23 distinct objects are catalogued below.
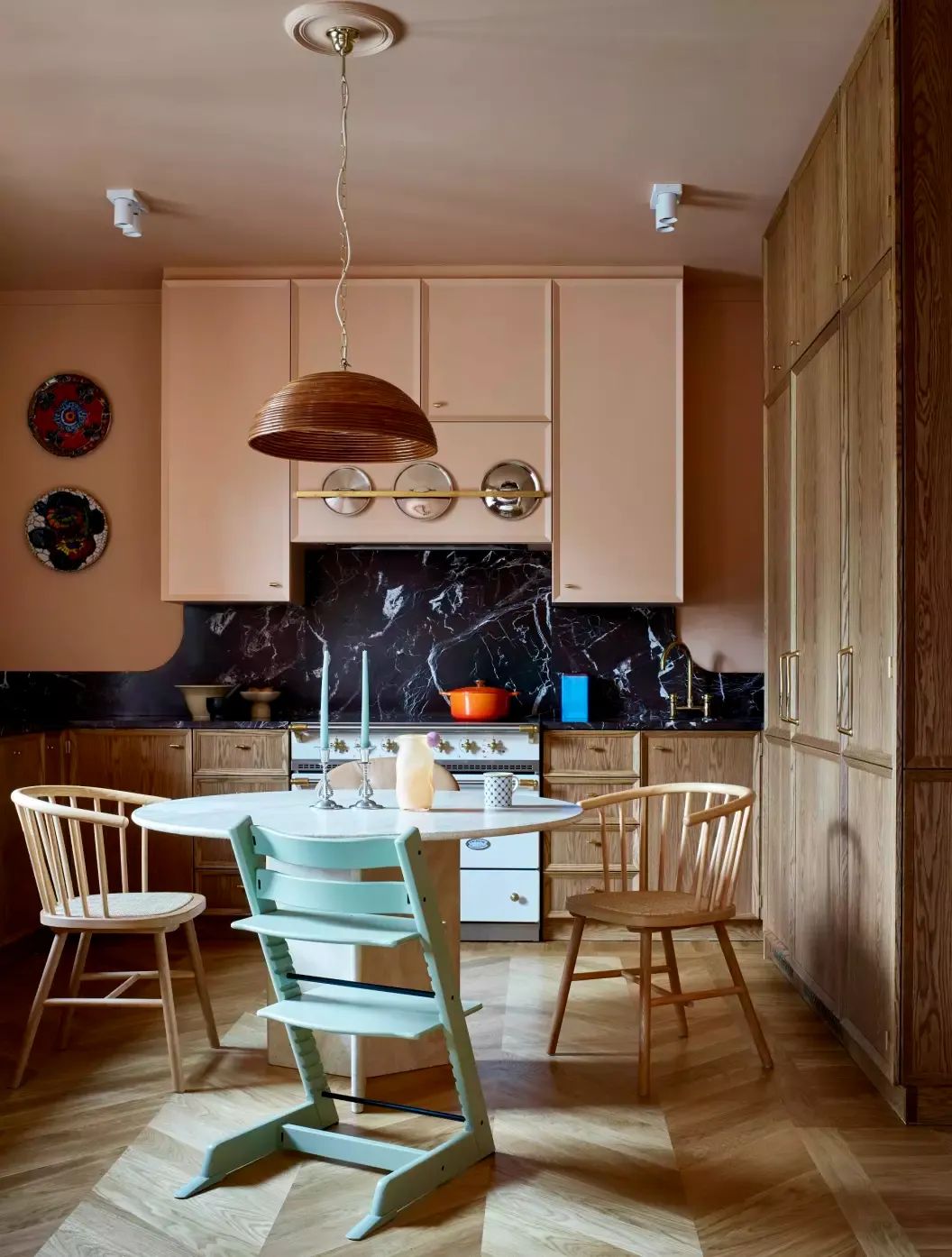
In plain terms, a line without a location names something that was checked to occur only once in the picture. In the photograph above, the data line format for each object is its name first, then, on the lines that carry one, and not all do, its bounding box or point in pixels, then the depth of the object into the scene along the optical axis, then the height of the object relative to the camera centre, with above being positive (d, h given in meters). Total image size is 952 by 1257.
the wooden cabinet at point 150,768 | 4.75 -0.43
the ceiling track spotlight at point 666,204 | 4.08 +1.57
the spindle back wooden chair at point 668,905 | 3.11 -0.66
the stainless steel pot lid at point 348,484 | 4.88 +0.72
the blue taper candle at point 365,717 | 2.91 -0.14
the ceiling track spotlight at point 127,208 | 4.13 +1.59
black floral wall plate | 5.34 +0.62
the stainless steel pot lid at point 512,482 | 4.86 +0.73
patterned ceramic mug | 3.01 -0.32
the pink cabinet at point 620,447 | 4.84 +0.87
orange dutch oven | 4.82 -0.17
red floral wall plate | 5.34 +1.09
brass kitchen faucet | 4.99 -0.15
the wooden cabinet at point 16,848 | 4.41 -0.70
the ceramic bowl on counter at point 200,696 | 4.97 -0.15
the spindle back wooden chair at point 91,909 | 3.04 -0.66
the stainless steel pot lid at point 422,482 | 4.87 +0.73
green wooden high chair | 2.35 -0.71
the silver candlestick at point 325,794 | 3.02 -0.34
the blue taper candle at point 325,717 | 2.98 -0.14
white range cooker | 4.62 -0.73
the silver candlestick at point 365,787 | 3.05 -0.33
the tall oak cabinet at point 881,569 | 2.84 +0.24
